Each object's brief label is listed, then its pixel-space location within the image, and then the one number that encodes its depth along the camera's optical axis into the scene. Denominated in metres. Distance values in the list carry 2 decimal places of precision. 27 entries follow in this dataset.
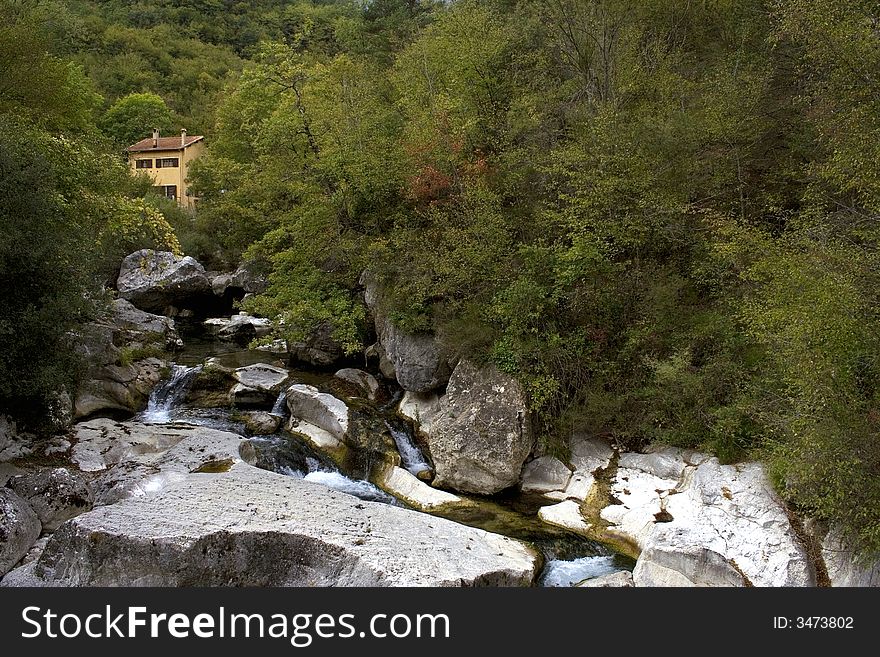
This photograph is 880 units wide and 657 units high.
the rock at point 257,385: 17.64
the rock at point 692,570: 9.62
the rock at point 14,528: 9.49
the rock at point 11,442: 12.57
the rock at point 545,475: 13.70
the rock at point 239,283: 30.59
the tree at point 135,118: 52.62
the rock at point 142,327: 21.48
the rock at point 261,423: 15.88
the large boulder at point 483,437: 13.69
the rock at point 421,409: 16.02
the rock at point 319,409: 15.66
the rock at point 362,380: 18.21
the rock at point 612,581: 9.75
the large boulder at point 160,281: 29.23
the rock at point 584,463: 13.28
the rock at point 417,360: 16.53
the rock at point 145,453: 11.59
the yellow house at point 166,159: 48.69
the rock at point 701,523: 9.66
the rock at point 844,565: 8.78
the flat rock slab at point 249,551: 8.72
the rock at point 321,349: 20.69
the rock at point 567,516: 12.18
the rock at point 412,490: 13.20
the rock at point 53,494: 10.80
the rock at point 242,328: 26.34
